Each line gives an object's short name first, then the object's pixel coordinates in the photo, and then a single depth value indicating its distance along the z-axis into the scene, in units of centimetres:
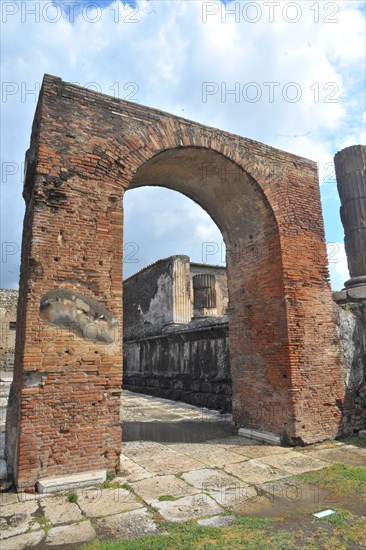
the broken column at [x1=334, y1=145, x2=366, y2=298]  834
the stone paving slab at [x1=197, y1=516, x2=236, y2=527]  329
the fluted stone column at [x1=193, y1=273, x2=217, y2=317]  1678
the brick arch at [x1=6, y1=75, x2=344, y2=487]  456
